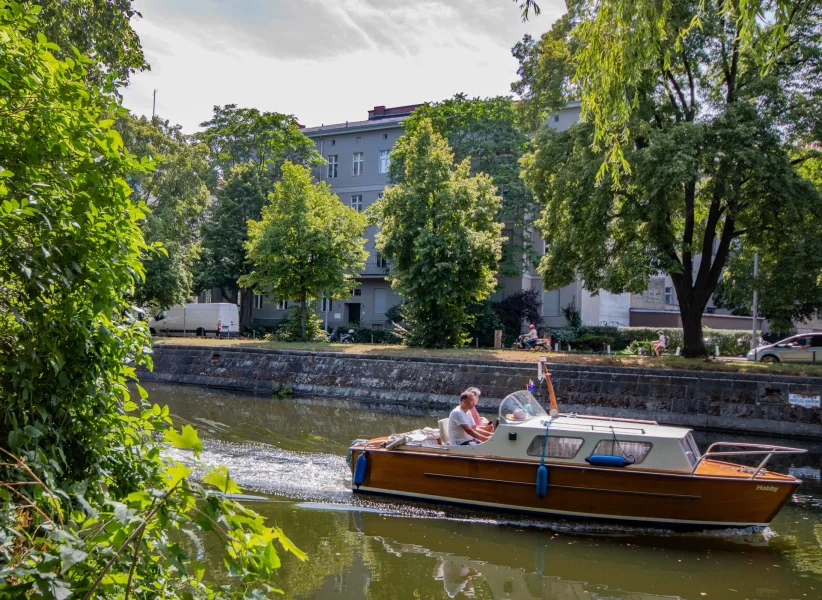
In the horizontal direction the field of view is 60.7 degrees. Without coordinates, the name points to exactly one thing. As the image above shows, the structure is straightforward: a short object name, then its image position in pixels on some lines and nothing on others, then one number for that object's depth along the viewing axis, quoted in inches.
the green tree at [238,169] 1892.2
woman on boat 505.4
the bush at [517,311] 1680.6
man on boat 481.1
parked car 1209.4
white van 1772.9
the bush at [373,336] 1691.7
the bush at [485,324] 1617.9
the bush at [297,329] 1411.2
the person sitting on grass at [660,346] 1257.9
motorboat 421.1
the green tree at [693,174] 845.2
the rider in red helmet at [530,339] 1306.6
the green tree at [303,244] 1366.9
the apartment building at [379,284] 1776.6
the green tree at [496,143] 1649.9
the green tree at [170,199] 1518.2
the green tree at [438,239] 1178.0
